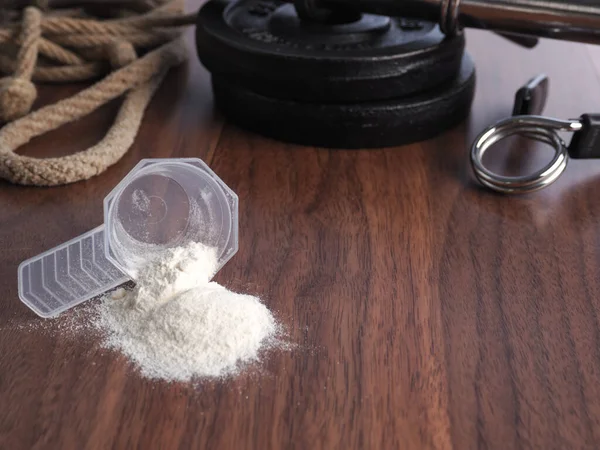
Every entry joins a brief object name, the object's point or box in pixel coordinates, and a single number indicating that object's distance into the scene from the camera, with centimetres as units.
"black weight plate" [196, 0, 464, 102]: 56
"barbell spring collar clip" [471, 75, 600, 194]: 52
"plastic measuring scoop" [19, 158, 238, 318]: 44
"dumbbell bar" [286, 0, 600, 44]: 54
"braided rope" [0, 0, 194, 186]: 54
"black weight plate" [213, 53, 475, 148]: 58
